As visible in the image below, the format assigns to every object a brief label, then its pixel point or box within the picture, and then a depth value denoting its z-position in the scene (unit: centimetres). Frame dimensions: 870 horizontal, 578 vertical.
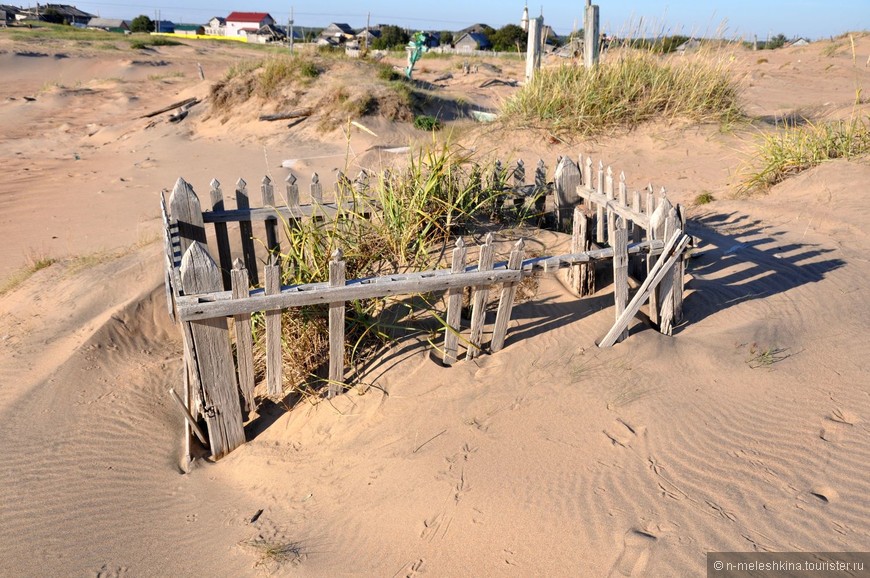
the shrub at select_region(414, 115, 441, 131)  1312
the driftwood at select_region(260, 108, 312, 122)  1392
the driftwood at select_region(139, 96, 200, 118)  1669
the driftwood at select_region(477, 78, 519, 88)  2095
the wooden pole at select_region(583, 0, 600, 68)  1107
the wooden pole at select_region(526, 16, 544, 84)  1180
